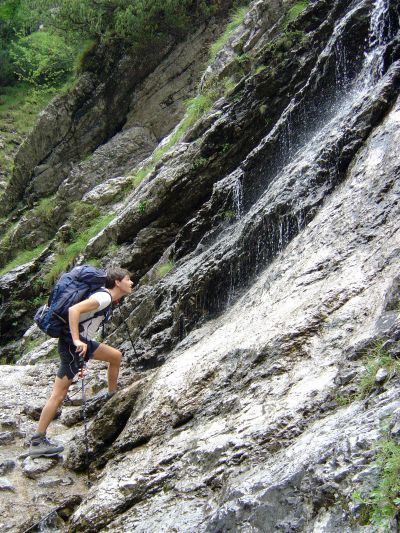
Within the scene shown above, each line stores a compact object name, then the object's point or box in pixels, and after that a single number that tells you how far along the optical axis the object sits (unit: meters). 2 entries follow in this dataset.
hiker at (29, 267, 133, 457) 6.63
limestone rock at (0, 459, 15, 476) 6.57
